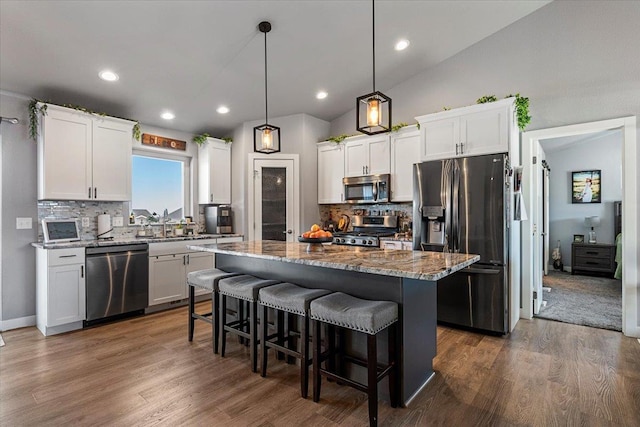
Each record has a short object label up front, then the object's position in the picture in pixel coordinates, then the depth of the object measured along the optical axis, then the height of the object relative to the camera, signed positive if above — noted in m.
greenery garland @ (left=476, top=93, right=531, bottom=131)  3.58 +1.17
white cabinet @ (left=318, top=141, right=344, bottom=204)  5.27 +0.70
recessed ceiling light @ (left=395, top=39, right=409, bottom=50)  3.97 +2.08
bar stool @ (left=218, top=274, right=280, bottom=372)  2.65 -0.67
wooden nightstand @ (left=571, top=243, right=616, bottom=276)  6.16 -0.87
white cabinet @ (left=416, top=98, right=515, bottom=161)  3.50 +0.94
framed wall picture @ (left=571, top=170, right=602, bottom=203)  6.54 +0.52
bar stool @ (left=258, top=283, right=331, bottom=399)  2.28 -0.69
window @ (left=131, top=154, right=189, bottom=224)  4.79 +0.46
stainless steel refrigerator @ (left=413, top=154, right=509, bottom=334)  3.39 -0.18
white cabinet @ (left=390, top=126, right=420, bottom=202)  4.51 +0.76
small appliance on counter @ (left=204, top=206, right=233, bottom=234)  5.20 -0.07
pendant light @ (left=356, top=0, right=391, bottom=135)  2.36 +0.77
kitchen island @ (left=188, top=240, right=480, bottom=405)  2.07 -0.49
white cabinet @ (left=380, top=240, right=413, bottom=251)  4.26 -0.40
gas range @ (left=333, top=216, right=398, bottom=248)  4.61 -0.26
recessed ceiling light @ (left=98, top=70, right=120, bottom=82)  3.51 +1.53
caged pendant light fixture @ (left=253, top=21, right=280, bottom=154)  3.05 +0.77
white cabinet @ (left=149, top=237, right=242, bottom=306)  4.18 -0.69
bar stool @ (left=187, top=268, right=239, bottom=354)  3.00 -0.66
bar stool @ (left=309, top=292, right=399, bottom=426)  1.93 -0.68
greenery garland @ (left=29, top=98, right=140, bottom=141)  3.58 +1.18
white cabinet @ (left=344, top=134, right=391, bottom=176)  4.81 +0.89
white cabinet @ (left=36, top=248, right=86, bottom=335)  3.42 -0.78
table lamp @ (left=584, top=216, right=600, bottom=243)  6.53 -0.23
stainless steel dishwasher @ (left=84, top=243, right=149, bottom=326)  3.66 -0.75
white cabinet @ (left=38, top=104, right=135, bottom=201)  3.64 +0.72
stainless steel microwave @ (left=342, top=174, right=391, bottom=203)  4.79 +0.39
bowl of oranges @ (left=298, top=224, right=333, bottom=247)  2.73 -0.18
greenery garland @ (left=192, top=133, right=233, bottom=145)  5.24 +1.24
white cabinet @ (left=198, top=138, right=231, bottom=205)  5.25 +0.71
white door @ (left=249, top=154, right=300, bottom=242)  5.25 +0.28
